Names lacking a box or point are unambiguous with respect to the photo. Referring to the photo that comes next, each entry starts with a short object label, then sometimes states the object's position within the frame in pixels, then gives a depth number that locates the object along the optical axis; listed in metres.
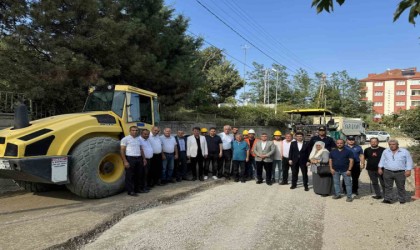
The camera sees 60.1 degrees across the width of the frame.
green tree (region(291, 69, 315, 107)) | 55.33
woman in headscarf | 9.28
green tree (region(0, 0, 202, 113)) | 9.89
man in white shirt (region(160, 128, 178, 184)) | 10.23
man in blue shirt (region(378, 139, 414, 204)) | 8.37
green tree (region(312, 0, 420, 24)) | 2.42
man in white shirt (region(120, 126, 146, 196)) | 8.30
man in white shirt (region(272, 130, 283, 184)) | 10.94
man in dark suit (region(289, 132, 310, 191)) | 10.09
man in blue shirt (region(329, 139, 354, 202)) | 8.94
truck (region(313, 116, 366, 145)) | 29.77
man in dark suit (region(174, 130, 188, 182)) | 10.80
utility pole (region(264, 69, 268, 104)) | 52.58
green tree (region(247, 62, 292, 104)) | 56.44
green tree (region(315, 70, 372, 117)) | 53.16
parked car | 40.36
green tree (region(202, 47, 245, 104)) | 35.62
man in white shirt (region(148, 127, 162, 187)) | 9.68
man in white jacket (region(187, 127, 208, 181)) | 10.91
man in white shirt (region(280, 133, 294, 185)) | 10.66
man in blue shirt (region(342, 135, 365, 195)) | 9.34
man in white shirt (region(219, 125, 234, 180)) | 11.44
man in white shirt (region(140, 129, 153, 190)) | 9.01
